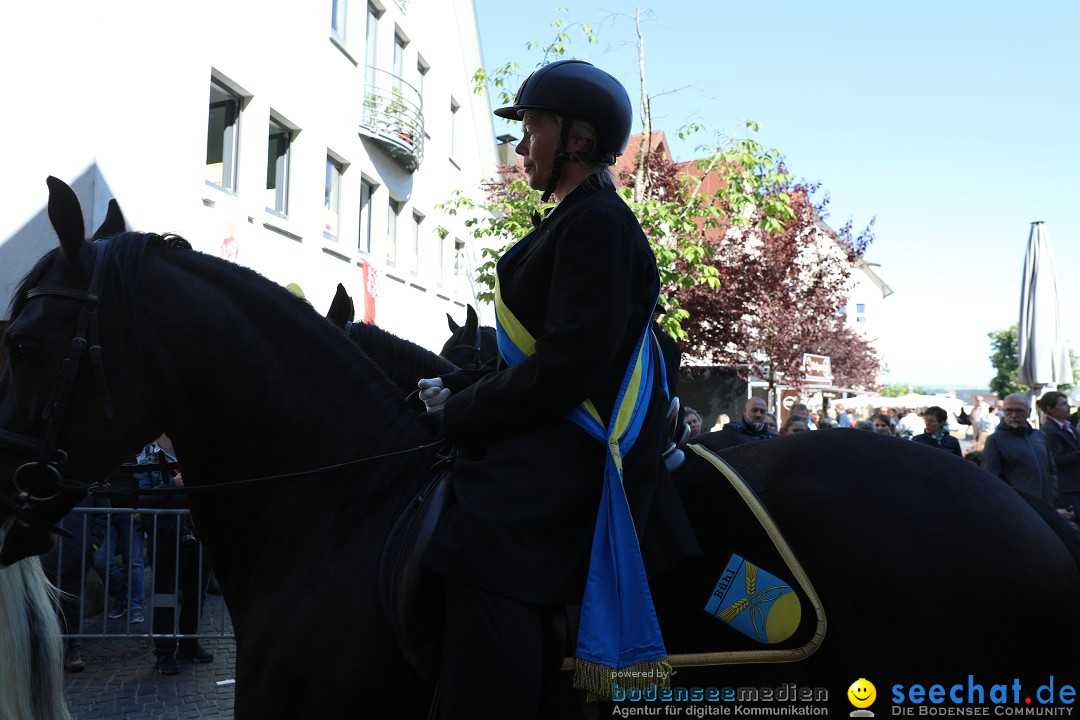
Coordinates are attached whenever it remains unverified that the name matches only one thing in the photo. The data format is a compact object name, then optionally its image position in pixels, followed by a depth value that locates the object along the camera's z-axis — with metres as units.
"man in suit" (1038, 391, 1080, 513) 9.20
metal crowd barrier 6.84
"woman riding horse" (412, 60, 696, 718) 2.20
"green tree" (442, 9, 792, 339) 13.10
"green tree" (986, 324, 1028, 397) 73.64
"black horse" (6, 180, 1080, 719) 2.34
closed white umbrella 14.05
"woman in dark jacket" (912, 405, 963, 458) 9.48
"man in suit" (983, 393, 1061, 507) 8.73
